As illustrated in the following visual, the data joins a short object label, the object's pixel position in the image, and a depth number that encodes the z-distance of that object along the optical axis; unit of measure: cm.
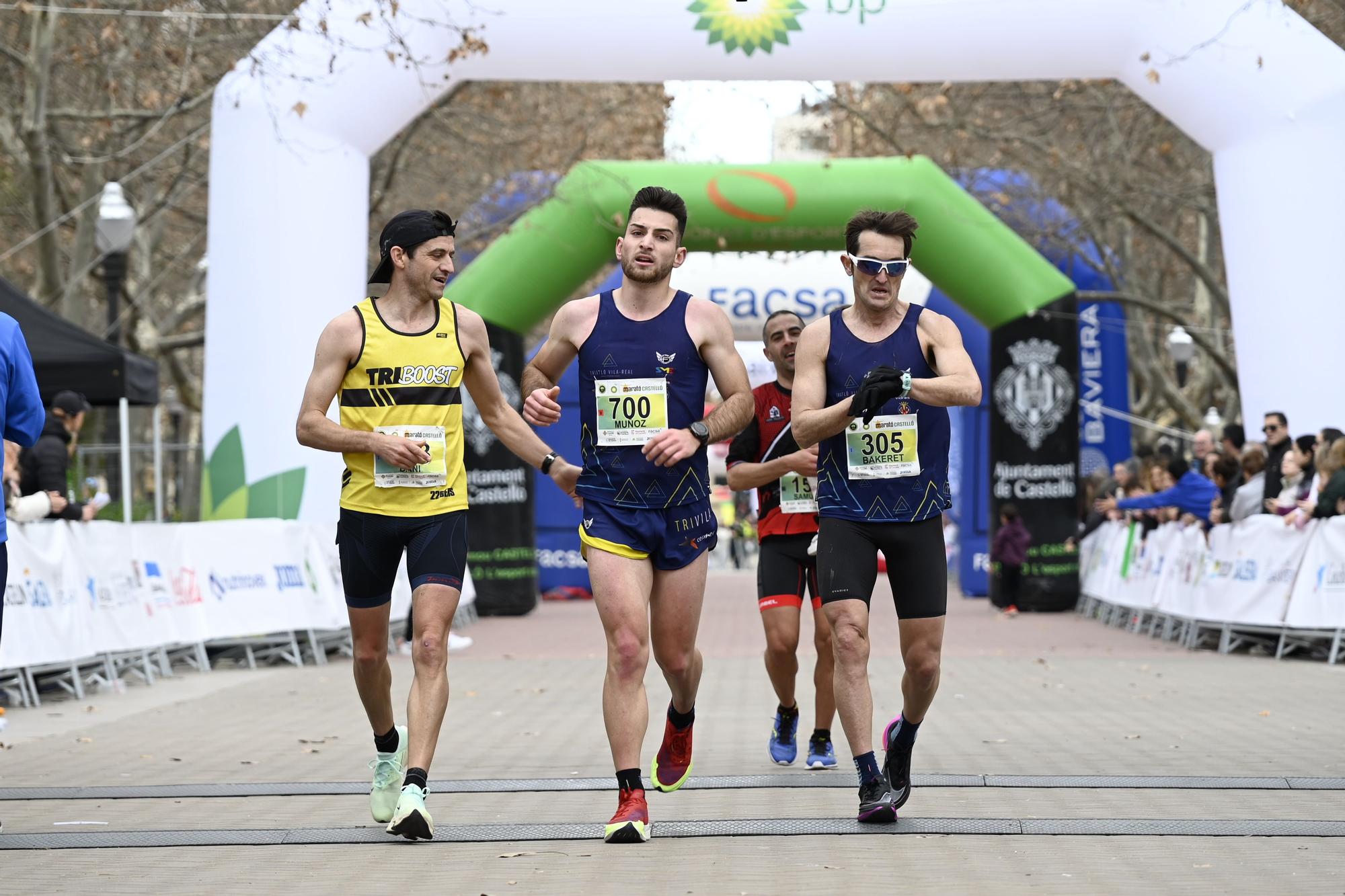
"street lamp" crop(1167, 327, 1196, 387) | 2739
